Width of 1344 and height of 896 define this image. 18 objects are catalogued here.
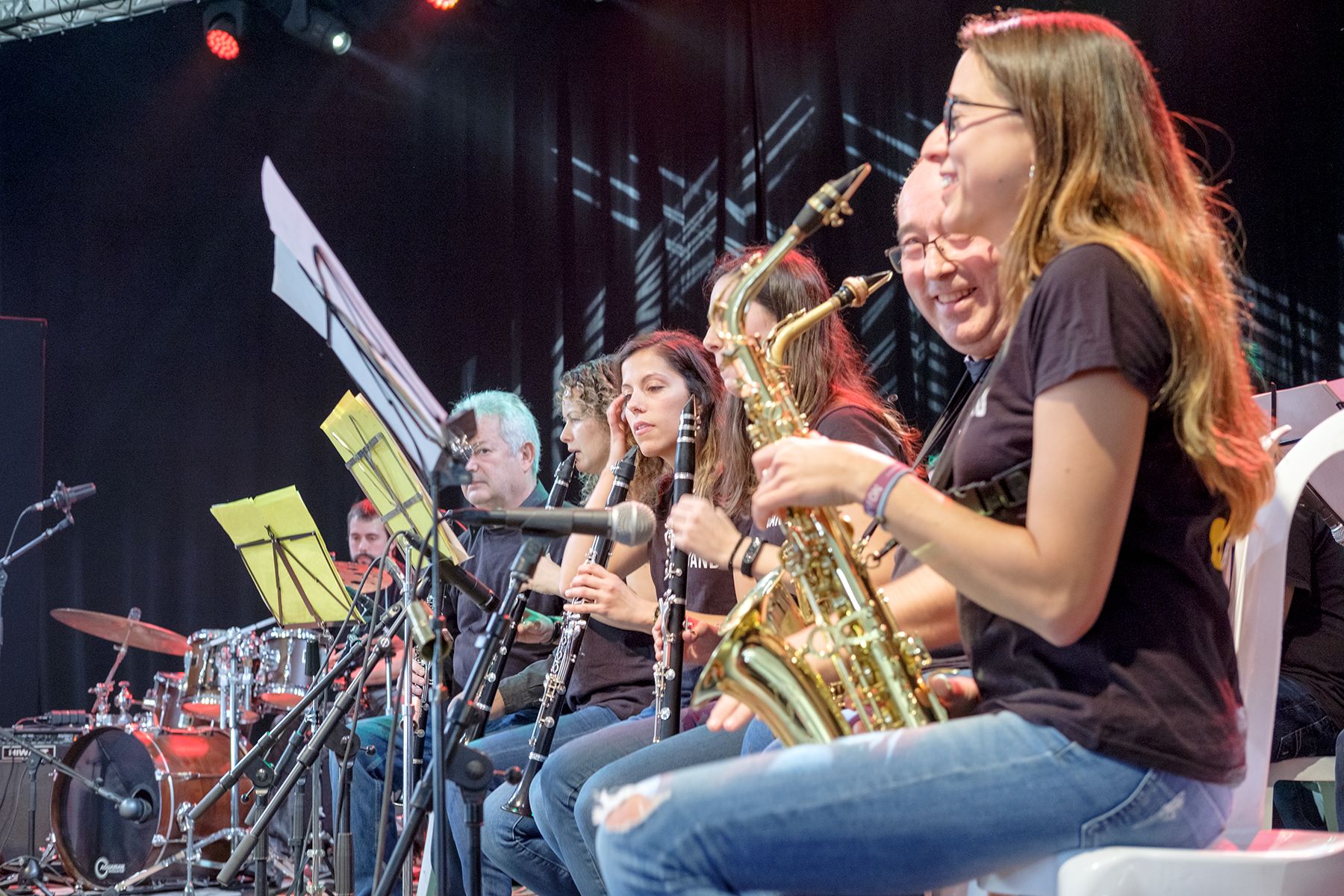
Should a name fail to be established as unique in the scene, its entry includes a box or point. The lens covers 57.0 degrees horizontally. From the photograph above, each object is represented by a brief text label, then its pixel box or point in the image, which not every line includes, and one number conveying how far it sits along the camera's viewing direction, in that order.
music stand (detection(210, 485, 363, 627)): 4.23
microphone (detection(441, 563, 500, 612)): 2.04
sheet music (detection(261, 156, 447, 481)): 1.77
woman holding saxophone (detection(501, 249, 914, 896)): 2.68
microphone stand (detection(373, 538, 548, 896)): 1.93
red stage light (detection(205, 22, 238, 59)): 7.82
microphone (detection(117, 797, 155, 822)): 5.90
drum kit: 6.16
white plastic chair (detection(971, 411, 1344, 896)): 1.38
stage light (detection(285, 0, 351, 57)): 7.70
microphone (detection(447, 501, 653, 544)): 1.84
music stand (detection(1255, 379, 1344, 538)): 3.08
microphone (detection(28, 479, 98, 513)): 6.51
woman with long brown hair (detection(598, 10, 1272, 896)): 1.37
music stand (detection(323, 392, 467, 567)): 2.96
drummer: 6.76
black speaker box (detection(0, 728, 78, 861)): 6.96
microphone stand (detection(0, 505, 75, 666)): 6.21
